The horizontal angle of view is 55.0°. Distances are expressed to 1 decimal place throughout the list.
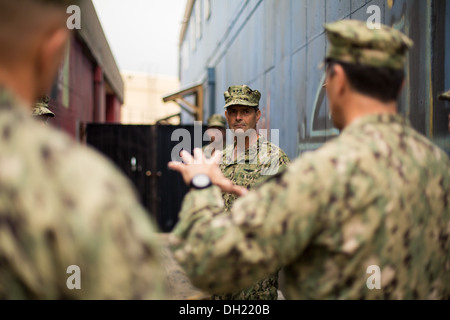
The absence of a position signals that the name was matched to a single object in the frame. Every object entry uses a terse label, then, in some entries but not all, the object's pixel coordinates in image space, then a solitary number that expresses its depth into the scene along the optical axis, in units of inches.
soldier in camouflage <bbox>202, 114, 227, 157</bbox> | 276.4
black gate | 346.6
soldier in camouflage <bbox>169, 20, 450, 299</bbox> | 47.3
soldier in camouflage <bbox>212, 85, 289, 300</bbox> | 111.2
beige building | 1736.0
